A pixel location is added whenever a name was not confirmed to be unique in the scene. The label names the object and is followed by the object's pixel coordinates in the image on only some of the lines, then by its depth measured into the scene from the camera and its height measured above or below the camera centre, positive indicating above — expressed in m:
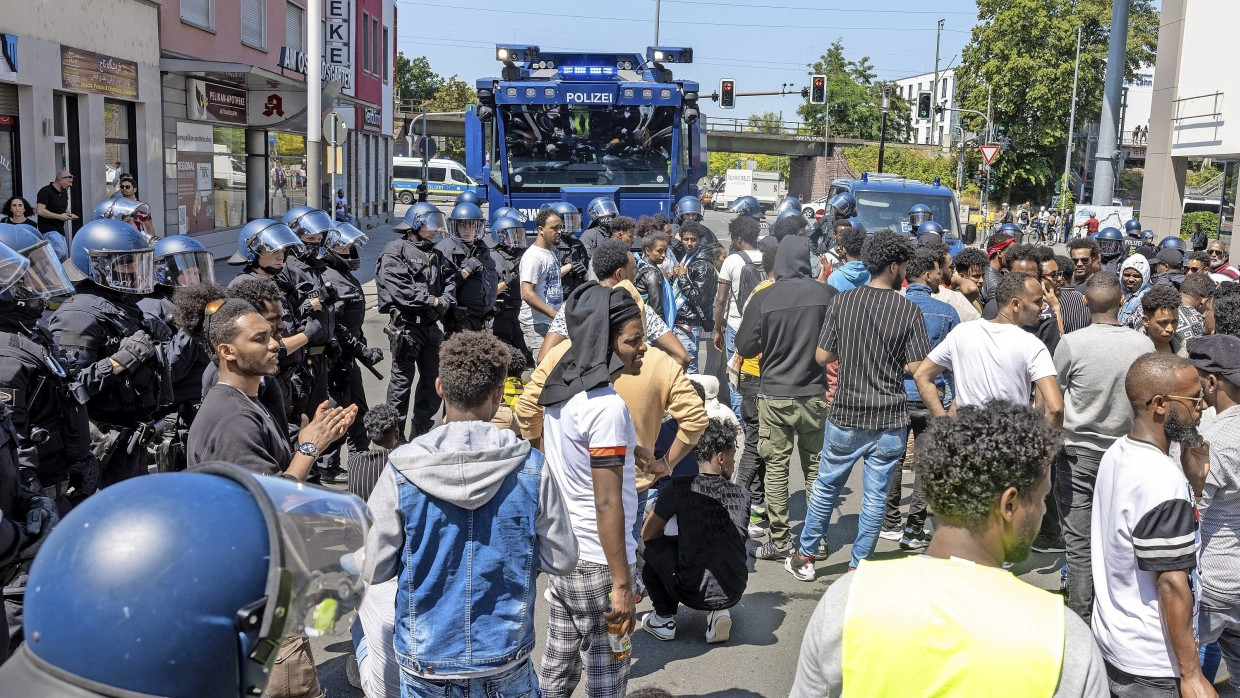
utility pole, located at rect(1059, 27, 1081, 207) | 48.35 +3.46
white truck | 66.06 +0.22
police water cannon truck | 14.75 +0.62
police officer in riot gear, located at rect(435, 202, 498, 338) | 9.53 -0.80
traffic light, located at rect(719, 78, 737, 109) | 29.92 +2.62
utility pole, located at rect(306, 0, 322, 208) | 14.80 +1.03
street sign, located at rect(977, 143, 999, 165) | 29.87 +1.27
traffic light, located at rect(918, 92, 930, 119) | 30.14 +2.51
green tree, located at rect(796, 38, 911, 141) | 81.50 +6.63
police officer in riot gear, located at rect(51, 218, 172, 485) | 5.02 -0.84
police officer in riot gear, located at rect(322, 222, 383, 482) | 7.89 -1.14
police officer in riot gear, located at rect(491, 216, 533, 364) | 10.84 -0.96
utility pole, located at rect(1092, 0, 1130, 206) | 21.27 +1.77
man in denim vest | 2.94 -1.02
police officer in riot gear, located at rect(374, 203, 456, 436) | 8.57 -1.08
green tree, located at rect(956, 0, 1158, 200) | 57.00 +6.54
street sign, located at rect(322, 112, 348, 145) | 14.98 +0.65
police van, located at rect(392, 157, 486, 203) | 49.38 -0.02
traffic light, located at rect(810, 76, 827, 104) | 32.25 +3.02
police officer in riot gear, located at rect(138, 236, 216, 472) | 5.34 -0.89
